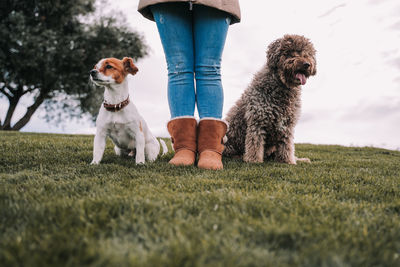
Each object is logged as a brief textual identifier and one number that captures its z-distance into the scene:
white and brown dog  3.54
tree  13.74
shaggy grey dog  4.17
